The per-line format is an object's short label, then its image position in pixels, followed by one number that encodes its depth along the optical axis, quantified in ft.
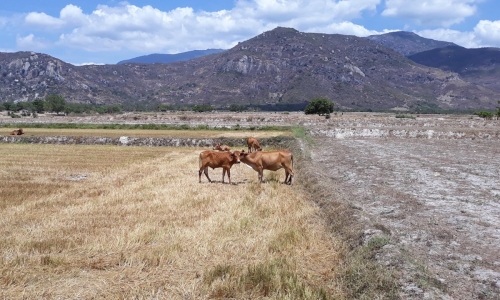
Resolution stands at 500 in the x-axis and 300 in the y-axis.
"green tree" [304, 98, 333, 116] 370.32
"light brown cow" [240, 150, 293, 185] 56.44
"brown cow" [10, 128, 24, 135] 146.37
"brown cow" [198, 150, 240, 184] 58.34
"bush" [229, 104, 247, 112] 563.61
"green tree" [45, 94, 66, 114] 477.57
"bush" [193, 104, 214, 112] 519.64
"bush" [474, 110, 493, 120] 349.41
